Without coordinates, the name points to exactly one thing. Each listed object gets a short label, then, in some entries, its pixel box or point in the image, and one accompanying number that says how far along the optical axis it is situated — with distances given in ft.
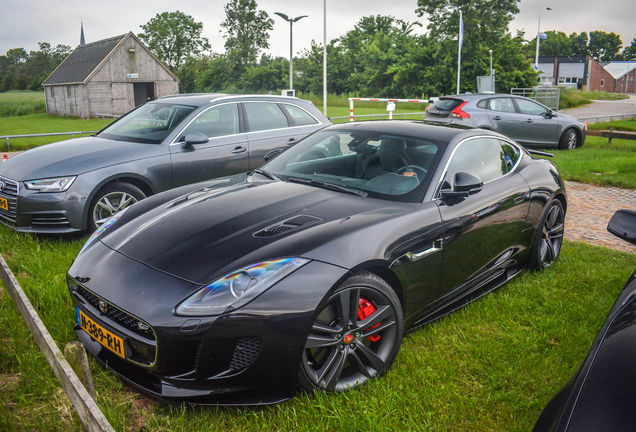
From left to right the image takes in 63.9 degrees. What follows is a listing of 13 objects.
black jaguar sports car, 7.98
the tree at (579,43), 385.50
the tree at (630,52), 417.69
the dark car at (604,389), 4.38
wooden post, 5.38
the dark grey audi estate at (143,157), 16.78
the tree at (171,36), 258.57
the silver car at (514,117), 39.99
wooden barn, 113.09
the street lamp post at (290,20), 87.52
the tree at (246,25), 245.45
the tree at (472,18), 140.46
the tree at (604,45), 419.13
